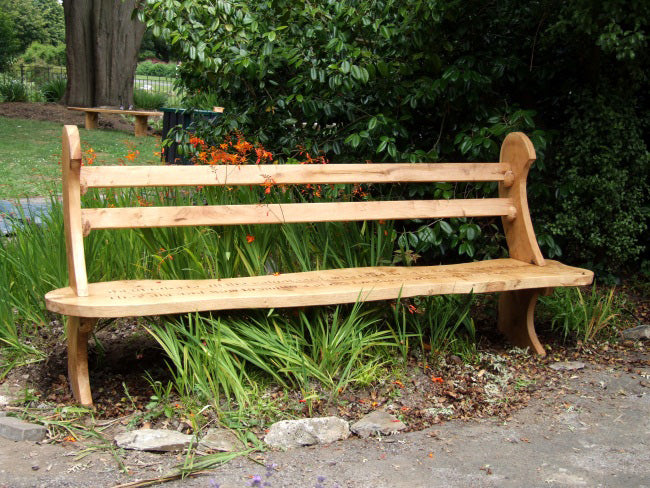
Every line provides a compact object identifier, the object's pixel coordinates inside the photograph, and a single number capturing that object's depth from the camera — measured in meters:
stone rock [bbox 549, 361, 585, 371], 3.68
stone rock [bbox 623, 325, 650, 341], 4.10
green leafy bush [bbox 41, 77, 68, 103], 15.81
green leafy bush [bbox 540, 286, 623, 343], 4.01
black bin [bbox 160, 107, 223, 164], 7.12
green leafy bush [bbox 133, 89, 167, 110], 17.53
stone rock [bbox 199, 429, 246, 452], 2.69
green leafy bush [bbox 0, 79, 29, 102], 15.20
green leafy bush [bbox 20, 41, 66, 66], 29.77
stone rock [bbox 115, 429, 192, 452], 2.65
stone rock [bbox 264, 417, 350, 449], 2.78
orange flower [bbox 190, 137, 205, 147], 4.22
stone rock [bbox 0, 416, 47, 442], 2.71
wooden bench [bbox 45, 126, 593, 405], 2.87
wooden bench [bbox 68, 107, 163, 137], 12.41
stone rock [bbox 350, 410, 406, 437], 2.90
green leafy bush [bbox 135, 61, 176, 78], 34.73
